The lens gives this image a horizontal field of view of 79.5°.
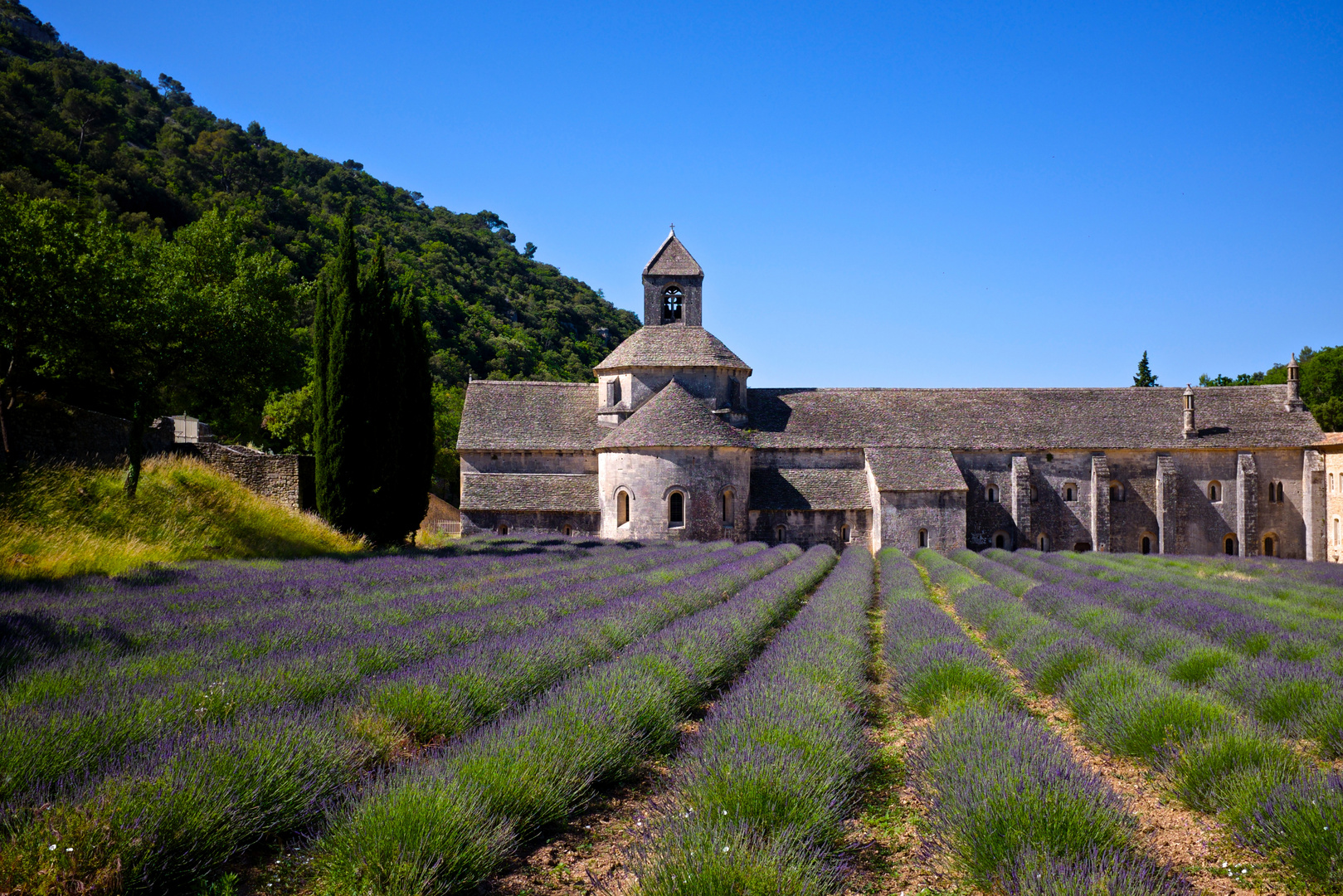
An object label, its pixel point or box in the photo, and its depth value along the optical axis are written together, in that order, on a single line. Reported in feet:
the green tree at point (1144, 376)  246.78
